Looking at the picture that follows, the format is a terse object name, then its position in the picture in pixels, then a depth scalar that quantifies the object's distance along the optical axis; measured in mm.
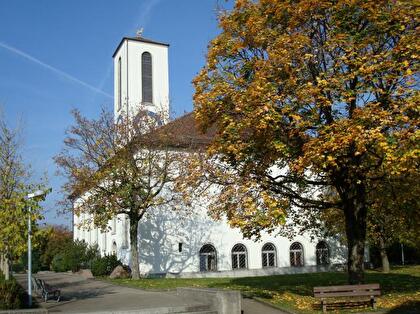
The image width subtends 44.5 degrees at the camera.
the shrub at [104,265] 33156
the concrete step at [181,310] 14043
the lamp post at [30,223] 16331
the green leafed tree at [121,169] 28156
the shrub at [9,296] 13859
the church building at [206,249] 33688
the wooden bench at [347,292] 14797
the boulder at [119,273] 30944
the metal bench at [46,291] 17578
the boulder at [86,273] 31711
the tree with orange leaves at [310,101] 13664
